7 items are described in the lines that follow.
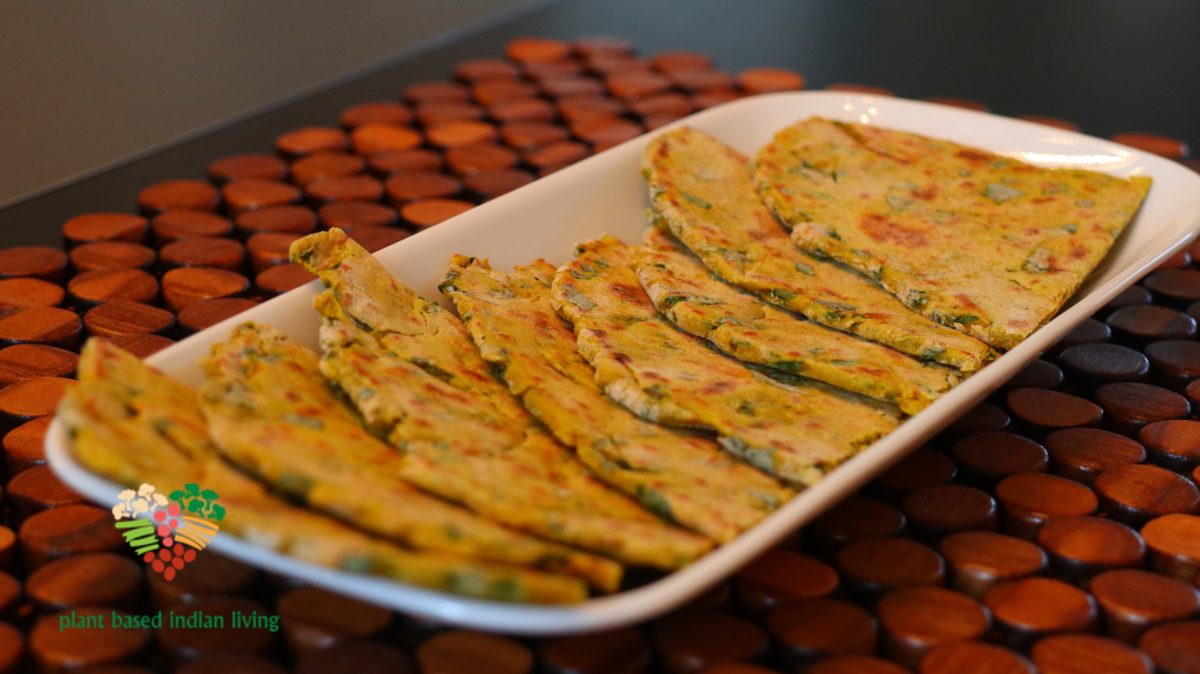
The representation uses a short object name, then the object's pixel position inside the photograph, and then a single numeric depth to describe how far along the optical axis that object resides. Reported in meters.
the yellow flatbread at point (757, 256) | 0.69
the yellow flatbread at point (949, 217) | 0.71
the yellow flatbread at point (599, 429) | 0.62
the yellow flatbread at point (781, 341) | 0.67
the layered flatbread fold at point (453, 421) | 0.61
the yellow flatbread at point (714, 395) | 0.64
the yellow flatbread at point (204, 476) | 0.59
